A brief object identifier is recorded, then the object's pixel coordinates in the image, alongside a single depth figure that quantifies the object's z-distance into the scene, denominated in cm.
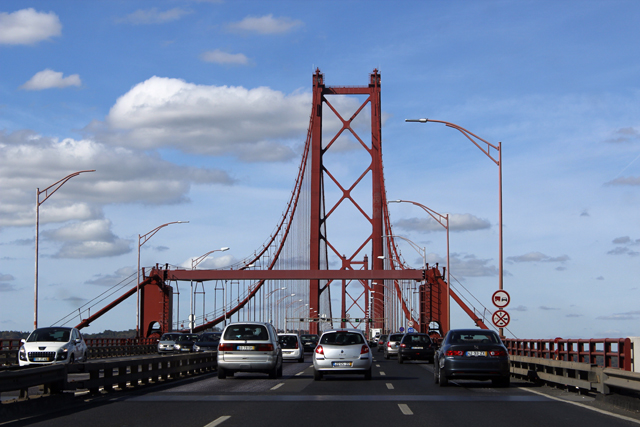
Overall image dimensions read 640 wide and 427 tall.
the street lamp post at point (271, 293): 9444
